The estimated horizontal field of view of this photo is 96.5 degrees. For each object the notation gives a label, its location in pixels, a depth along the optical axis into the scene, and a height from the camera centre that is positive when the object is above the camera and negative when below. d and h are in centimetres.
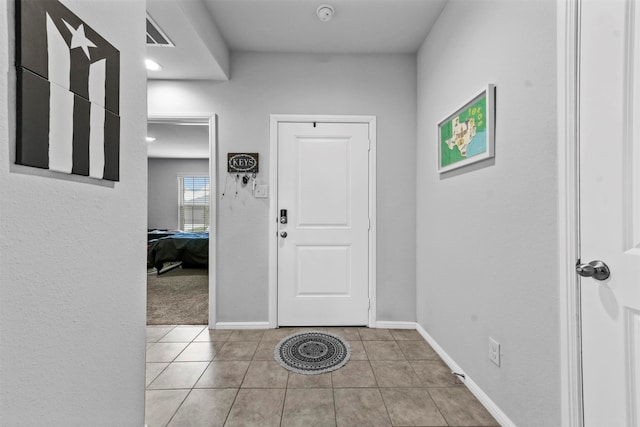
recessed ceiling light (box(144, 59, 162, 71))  235 +123
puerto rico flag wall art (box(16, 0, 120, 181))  72 +35
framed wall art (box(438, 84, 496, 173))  151 +50
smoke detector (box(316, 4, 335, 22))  204 +148
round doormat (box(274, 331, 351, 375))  196 -105
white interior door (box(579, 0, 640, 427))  87 +3
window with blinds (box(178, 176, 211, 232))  768 +28
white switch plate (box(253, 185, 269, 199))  261 +20
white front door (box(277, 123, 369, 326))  264 -9
